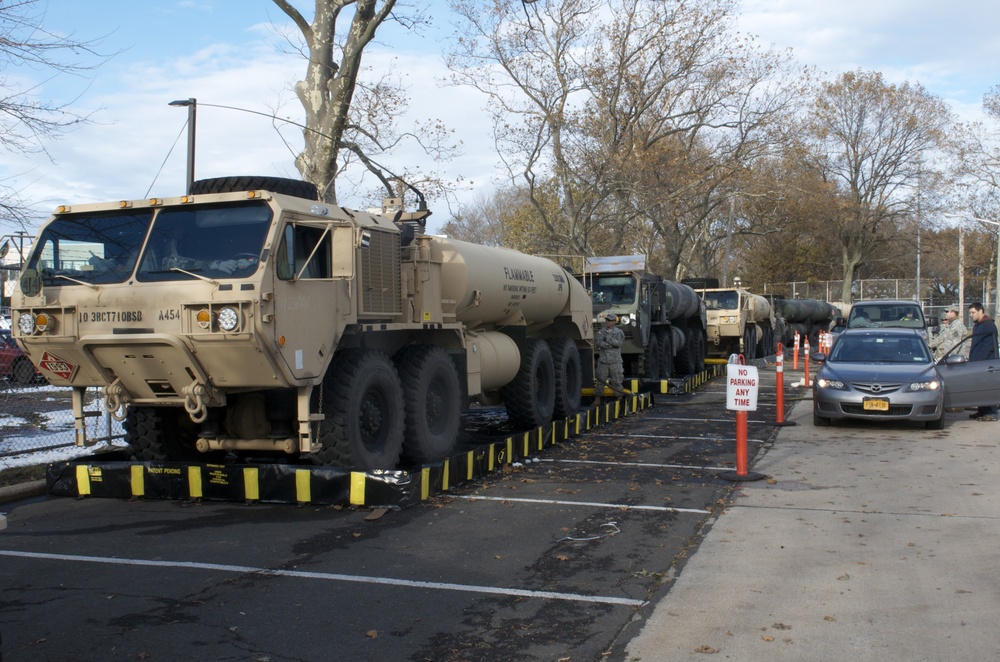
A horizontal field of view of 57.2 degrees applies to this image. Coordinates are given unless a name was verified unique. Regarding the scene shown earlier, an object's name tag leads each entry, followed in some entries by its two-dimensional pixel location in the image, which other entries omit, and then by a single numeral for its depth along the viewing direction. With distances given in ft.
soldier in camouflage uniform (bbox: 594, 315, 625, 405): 50.60
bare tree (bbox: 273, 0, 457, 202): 55.47
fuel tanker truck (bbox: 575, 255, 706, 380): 62.18
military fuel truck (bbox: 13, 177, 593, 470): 24.81
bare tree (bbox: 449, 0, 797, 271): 100.17
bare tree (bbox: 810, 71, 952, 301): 175.73
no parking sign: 31.53
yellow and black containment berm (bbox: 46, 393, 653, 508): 26.86
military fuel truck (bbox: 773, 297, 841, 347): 126.82
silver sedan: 42.63
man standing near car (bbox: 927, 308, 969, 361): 52.54
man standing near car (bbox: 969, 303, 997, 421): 47.34
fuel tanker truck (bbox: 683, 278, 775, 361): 91.50
